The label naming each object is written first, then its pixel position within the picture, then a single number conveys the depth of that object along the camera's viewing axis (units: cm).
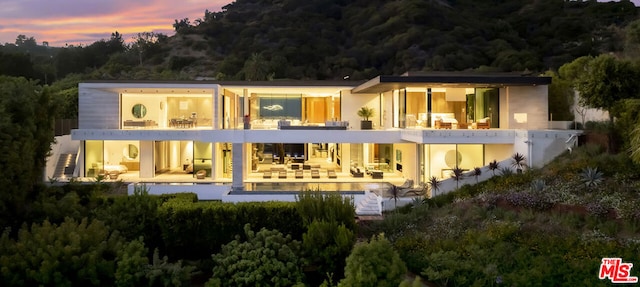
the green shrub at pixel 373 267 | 1210
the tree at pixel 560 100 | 2800
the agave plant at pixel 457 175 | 2177
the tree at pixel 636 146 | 1612
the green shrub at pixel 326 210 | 1541
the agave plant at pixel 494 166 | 2168
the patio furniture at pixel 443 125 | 2702
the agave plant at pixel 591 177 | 1758
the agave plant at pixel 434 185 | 2214
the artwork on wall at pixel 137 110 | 3347
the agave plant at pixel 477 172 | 2164
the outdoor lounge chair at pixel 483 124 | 2724
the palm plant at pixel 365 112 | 3294
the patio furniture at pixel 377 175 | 2878
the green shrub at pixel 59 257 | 1277
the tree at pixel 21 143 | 1517
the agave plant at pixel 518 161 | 2184
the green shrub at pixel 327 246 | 1421
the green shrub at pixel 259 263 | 1339
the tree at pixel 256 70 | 6181
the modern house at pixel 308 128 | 2591
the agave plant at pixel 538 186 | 1833
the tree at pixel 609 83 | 2136
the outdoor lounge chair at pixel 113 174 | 3002
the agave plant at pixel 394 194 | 2218
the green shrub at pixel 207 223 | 1611
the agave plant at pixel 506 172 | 2152
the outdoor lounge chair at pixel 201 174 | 2969
